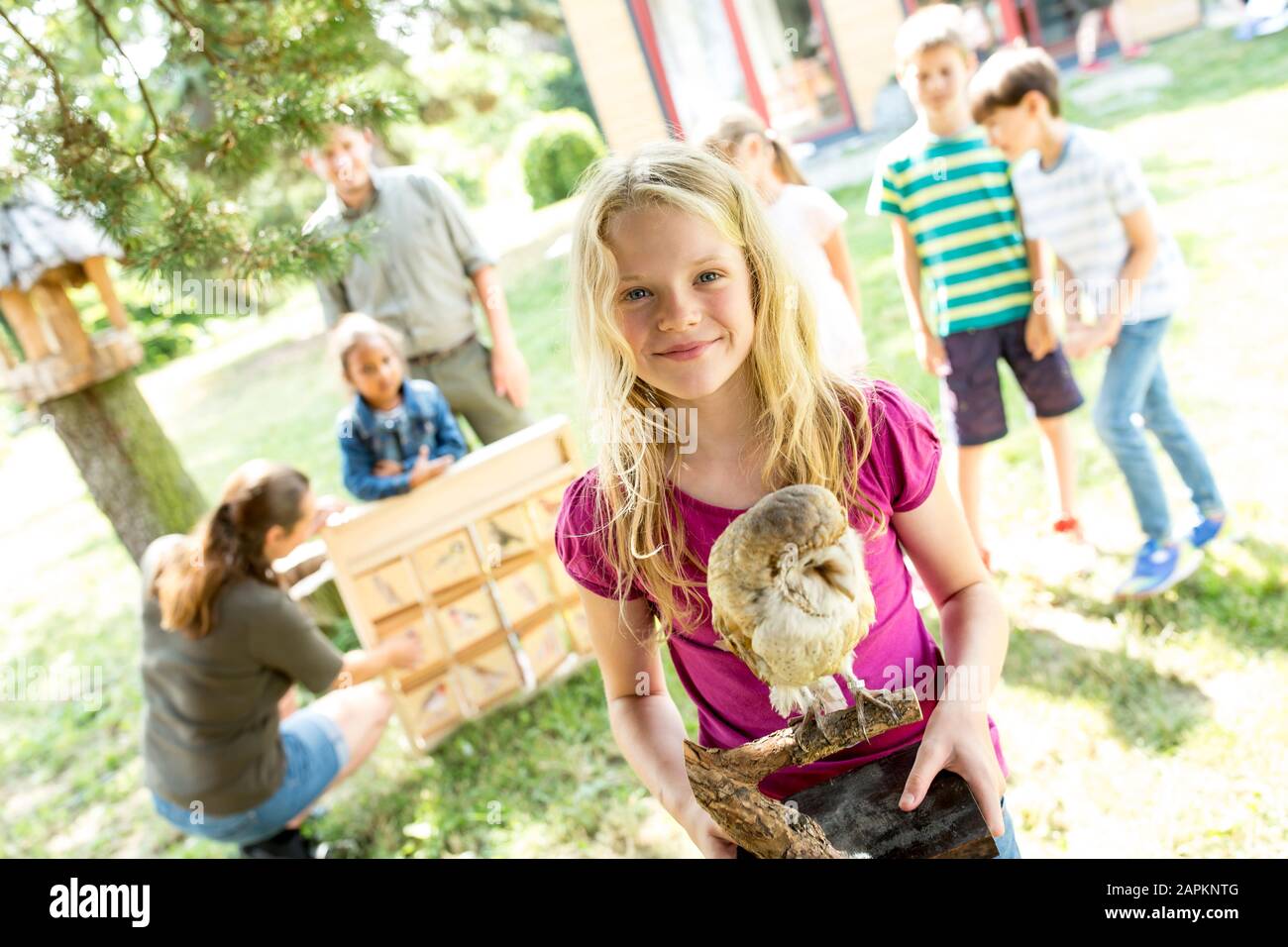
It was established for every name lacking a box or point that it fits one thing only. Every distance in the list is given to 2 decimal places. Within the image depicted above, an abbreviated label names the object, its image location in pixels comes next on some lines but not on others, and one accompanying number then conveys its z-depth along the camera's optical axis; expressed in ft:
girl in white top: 10.13
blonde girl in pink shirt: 4.16
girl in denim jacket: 11.28
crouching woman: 9.46
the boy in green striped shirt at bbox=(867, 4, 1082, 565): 10.10
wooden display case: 11.35
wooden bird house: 12.29
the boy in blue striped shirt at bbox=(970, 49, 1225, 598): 9.70
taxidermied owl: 3.49
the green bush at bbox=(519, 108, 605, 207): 37.42
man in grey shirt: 12.64
